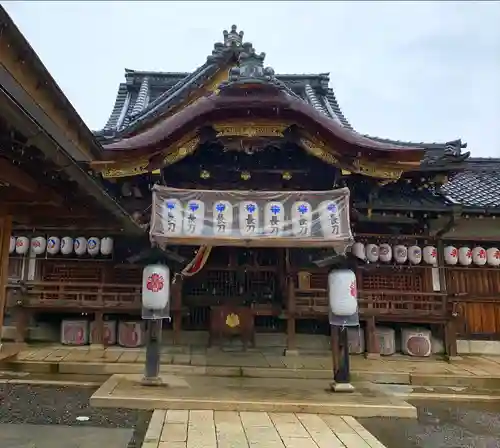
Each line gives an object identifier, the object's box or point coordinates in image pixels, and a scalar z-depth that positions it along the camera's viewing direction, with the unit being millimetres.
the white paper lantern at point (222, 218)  8742
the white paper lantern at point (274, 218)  8773
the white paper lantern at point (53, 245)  11863
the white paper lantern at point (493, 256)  12227
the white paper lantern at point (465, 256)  12266
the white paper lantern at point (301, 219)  8789
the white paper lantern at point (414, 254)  11922
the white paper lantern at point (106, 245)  11750
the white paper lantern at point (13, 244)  12133
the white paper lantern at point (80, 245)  11820
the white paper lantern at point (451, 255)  12234
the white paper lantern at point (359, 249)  11711
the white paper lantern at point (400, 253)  11883
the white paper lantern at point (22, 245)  12023
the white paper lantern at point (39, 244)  11953
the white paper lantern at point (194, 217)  8688
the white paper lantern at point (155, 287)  8375
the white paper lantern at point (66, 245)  11820
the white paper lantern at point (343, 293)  8391
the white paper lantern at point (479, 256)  12227
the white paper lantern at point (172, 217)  8625
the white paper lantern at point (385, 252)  11820
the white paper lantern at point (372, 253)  11844
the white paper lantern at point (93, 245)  11812
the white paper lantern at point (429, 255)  12023
